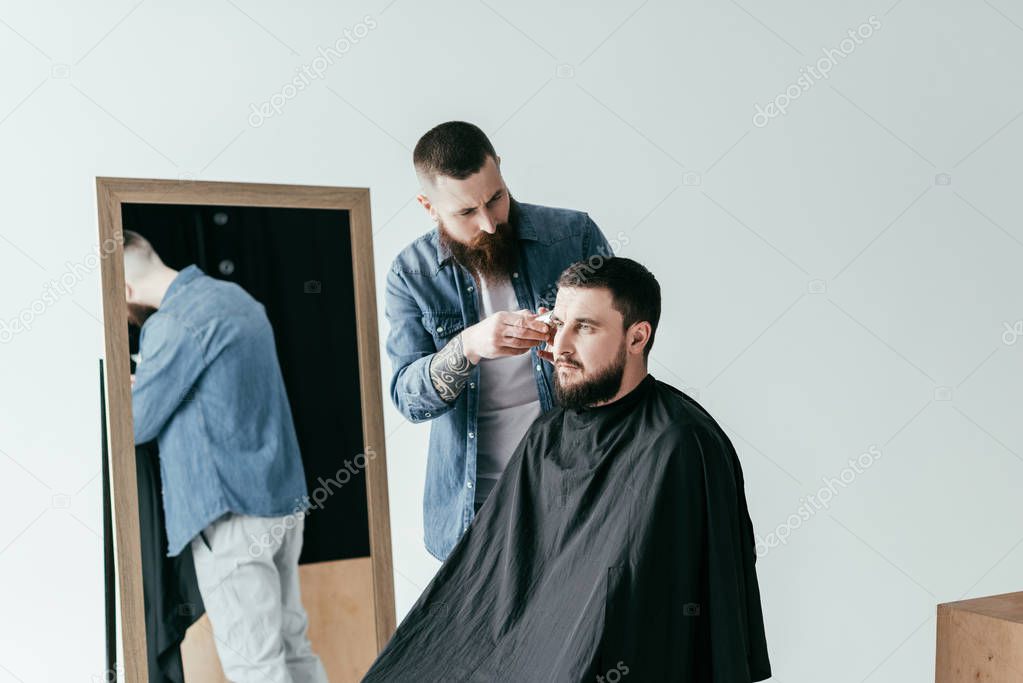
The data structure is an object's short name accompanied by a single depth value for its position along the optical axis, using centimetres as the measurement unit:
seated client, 211
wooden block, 227
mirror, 246
